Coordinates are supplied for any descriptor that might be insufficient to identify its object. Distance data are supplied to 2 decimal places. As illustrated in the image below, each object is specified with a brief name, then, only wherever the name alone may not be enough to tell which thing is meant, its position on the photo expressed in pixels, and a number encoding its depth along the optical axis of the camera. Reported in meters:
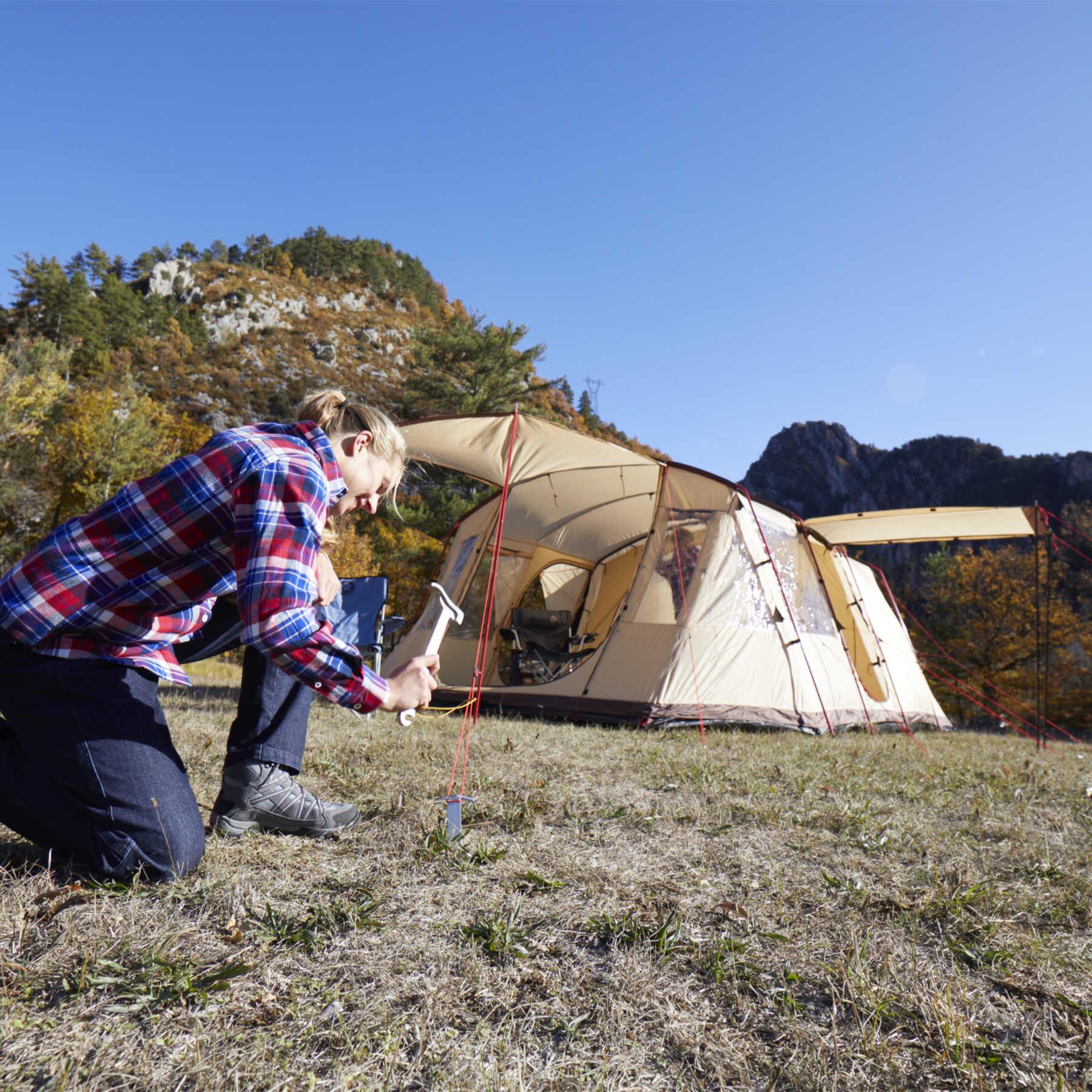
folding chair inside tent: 7.83
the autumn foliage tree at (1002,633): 24.97
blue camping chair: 5.36
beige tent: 5.59
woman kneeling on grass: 1.57
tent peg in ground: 2.25
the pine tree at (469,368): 23.80
